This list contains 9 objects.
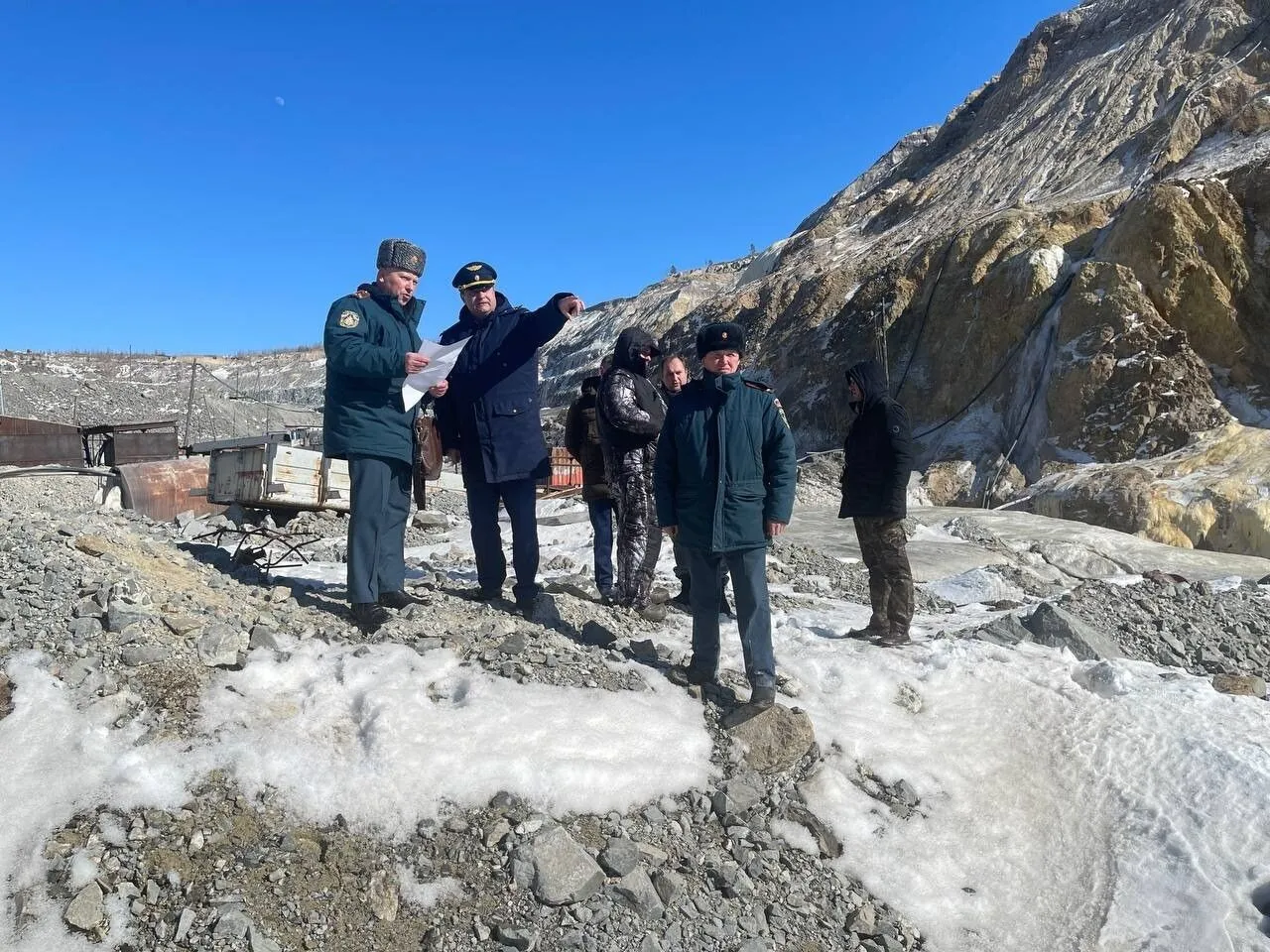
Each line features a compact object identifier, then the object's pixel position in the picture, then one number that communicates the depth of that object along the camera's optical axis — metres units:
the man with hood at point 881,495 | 4.88
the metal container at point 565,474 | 18.39
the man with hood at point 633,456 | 4.89
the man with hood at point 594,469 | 5.48
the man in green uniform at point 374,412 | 3.94
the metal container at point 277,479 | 8.14
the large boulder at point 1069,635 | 4.59
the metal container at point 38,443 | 16.57
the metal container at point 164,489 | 10.34
